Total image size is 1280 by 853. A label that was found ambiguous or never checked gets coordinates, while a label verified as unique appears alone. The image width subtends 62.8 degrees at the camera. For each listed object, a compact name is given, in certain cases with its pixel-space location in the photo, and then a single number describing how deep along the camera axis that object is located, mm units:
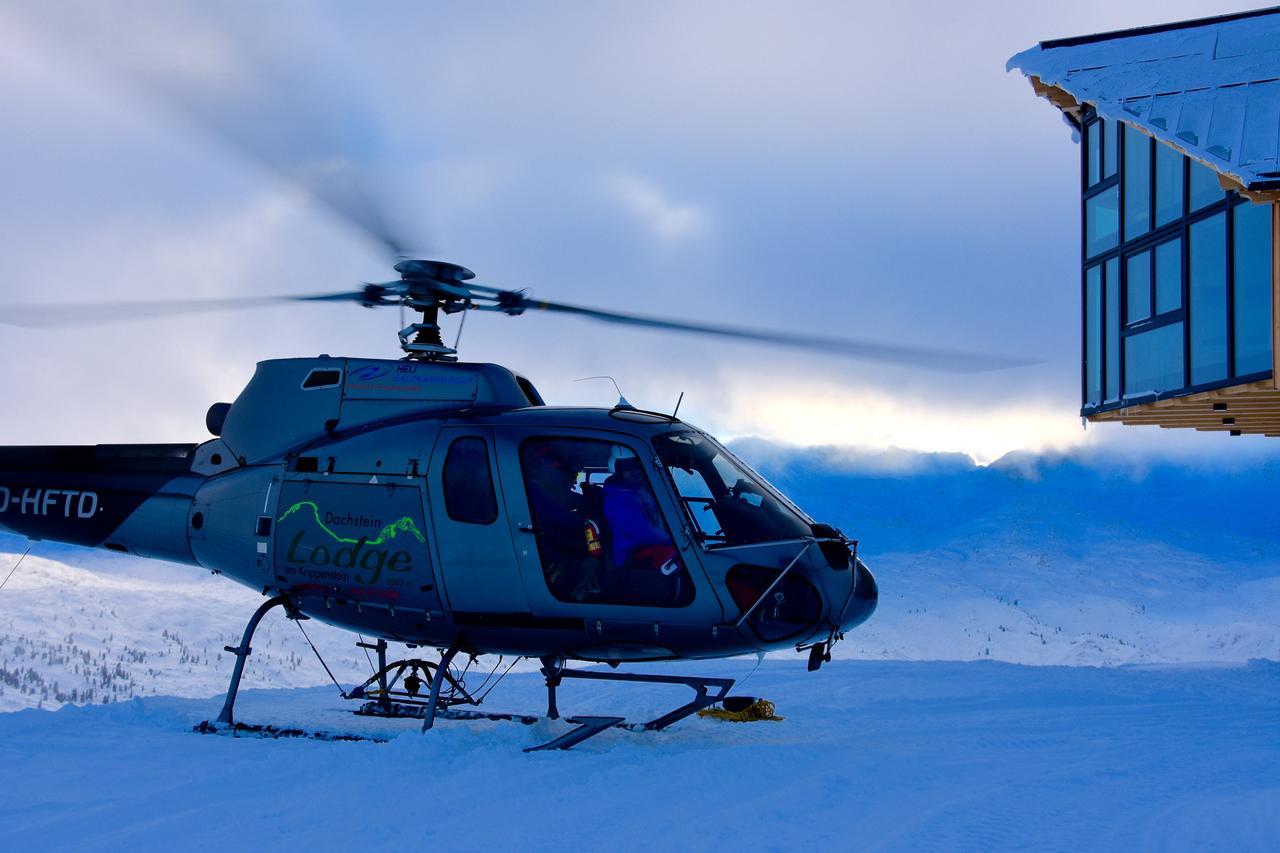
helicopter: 7215
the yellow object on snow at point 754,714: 8781
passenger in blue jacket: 7199
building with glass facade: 14328
